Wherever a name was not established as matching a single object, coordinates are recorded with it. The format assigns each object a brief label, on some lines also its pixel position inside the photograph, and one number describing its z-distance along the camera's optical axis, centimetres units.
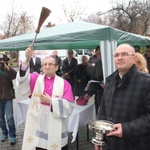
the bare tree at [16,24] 2714
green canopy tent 323
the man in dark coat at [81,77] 544
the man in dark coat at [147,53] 562
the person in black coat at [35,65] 912
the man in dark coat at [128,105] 179
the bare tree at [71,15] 2573
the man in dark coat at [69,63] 678
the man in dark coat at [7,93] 406
